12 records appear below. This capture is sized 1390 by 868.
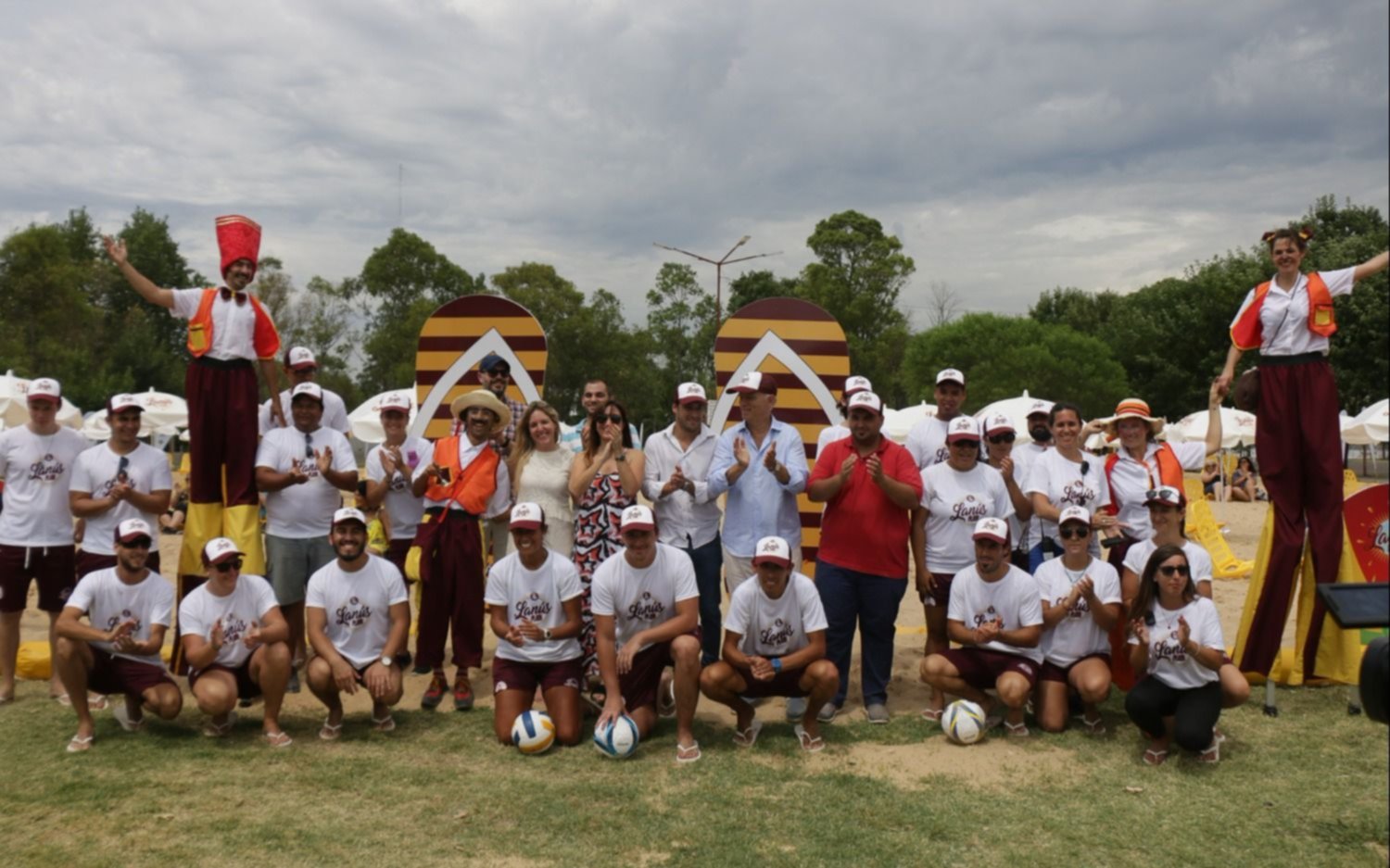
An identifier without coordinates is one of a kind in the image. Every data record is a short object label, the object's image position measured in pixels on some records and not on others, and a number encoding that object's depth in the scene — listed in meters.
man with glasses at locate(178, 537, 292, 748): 6.00
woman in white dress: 6.87
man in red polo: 6.38
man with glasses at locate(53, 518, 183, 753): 5.88
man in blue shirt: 6.59
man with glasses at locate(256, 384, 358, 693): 6.94
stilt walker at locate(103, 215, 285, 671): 6.74
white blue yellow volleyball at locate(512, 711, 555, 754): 5.79
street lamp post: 37.84
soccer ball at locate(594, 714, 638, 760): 5.67
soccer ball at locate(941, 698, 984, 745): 5.90
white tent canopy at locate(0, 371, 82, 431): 19.34
